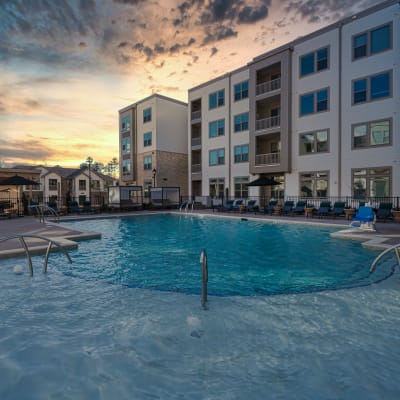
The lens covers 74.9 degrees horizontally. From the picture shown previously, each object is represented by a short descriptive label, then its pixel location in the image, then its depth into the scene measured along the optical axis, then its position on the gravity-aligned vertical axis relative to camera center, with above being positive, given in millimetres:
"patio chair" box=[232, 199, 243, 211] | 21356 -1190
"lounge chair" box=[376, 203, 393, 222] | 13759 -1135
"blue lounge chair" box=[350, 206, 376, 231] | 10741 -1182
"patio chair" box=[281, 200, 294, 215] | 17741 -1175
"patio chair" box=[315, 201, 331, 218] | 16011 -1164
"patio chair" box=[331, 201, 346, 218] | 15773 -1150
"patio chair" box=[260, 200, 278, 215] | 18953 -1280
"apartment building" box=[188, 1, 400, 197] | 16203 +5679
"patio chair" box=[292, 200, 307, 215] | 17375 -1181
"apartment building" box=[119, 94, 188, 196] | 30906 +5936
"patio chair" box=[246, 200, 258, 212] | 20453 -1242
